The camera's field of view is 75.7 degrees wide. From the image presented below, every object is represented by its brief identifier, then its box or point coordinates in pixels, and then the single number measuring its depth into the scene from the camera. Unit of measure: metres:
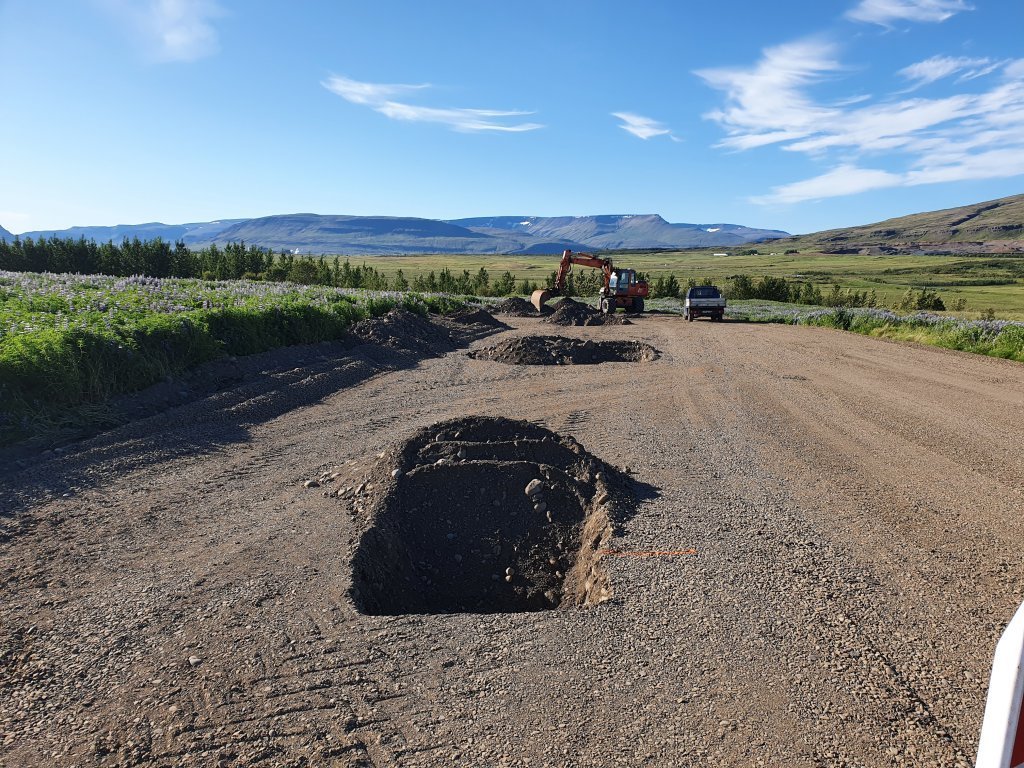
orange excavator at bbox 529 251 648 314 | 32.62
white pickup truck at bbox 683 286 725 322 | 30.73
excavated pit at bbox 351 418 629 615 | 5.30
